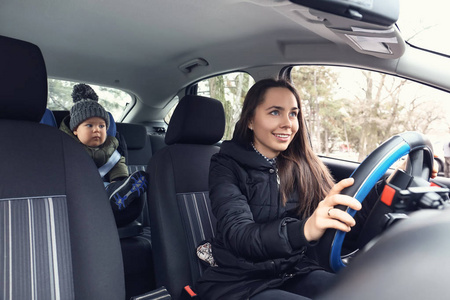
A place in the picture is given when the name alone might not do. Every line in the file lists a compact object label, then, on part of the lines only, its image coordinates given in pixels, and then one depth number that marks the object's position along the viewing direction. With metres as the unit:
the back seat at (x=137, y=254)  2.12
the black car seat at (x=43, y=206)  1.24
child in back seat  2.44
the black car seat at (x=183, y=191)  1.65
